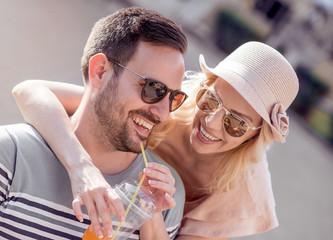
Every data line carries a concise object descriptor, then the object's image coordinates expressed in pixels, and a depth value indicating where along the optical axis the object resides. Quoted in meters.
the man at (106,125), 1.18
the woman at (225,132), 1.36
